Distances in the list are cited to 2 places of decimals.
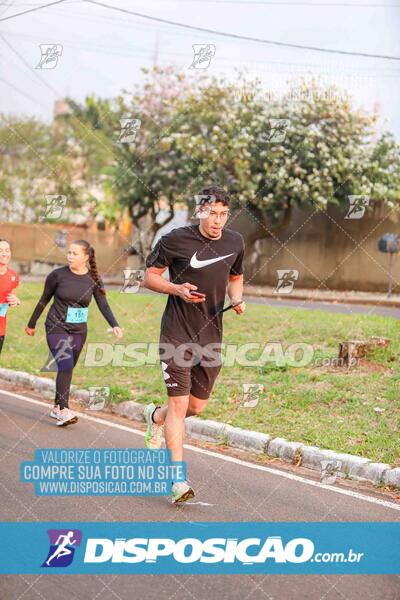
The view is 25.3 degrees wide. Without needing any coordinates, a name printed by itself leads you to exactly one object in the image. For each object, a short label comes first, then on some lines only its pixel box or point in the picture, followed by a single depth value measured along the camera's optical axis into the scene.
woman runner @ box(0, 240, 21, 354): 8.64
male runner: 5.98
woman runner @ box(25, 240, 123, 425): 8.70
